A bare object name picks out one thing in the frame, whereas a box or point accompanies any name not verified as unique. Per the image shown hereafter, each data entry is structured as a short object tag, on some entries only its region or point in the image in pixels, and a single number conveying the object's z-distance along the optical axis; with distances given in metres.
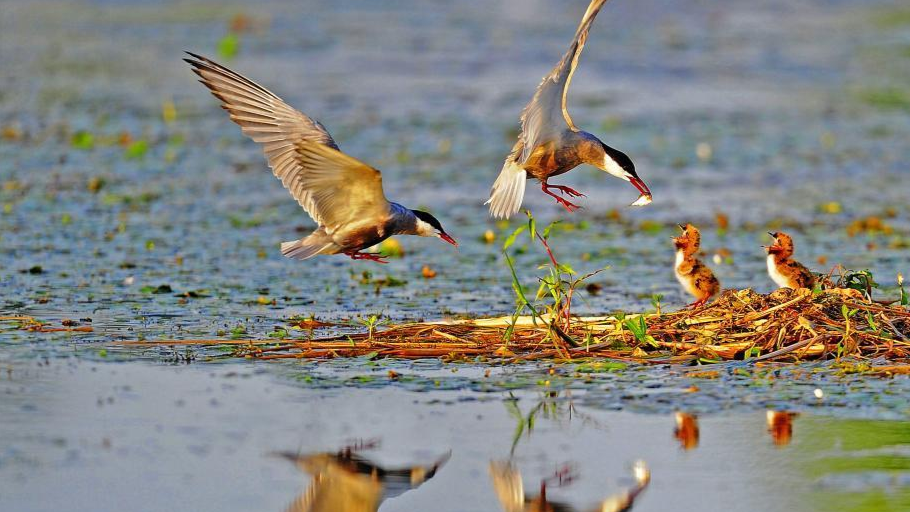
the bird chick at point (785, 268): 17.53
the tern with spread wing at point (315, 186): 16.36
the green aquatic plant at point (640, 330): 15.65
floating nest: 15.52
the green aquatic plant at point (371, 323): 16.25
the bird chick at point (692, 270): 18.12
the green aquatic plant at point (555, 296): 15.66
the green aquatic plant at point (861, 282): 16.84
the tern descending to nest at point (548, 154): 16.33
